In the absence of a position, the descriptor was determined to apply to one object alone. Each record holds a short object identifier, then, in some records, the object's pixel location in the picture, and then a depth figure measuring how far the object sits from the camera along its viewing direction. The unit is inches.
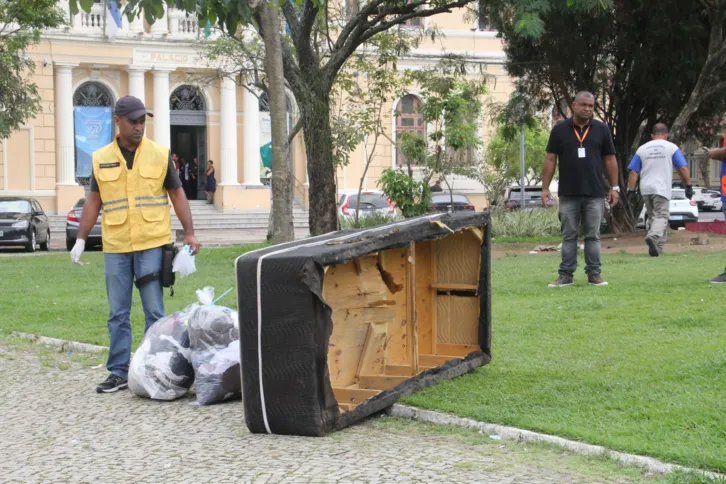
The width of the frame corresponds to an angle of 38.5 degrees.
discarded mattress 224.2
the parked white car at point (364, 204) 1145.4
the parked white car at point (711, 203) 1812.3
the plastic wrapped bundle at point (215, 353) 268.2
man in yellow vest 288.4
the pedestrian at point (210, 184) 1616.0
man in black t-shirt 430.3
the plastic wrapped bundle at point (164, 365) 276.7
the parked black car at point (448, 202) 1225.4
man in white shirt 538.0
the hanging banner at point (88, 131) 1546.5
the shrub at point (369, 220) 978.7
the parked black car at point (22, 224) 1054.4
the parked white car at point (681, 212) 1299.2
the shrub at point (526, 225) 964.6
